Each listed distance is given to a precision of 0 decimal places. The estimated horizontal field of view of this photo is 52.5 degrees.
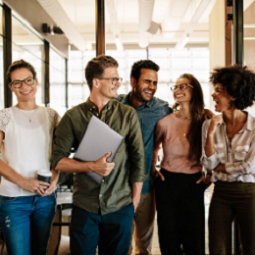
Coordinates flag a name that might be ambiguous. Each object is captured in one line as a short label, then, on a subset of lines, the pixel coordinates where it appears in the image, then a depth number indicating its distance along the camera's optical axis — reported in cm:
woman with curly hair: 176
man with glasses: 152
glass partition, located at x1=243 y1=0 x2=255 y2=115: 333
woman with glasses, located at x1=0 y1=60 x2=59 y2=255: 161
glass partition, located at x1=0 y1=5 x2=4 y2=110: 437
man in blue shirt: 209
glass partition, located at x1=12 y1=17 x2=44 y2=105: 521
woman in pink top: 189
